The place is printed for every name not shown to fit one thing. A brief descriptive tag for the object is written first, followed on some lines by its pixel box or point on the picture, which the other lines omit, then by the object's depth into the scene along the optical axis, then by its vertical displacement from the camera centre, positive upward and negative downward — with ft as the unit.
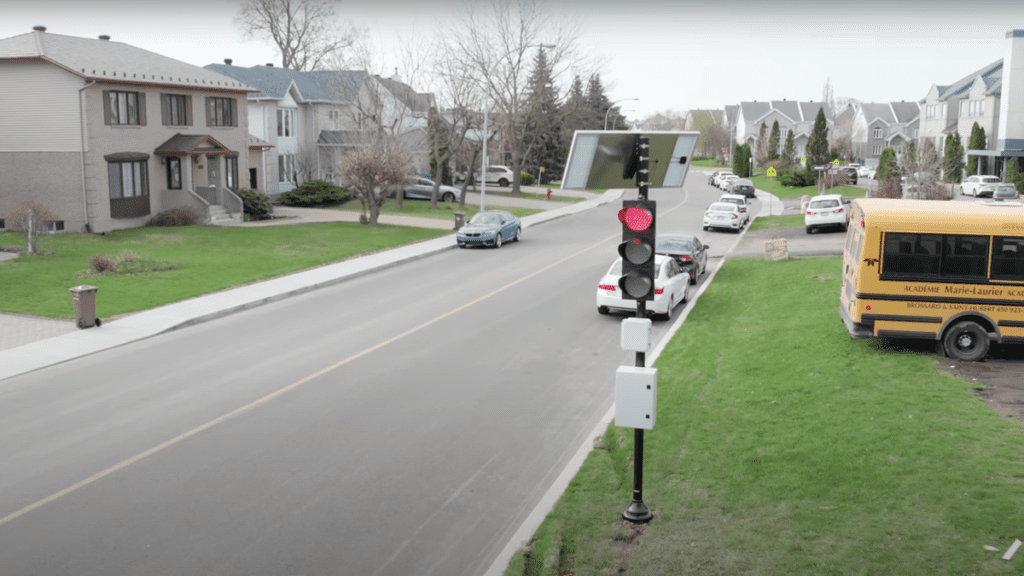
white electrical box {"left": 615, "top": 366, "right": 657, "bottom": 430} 27.17 -6.75
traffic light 26.96 -2.16
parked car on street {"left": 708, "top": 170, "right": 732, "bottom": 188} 262.88 +0.82
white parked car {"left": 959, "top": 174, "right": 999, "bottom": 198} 189.88 -1.00
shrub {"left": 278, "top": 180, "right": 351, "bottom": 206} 167.32 -3.46
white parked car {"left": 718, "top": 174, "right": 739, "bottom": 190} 219.82 -0.60
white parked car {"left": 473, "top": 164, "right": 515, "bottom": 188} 238.85 +0.88
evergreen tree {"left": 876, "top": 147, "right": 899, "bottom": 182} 169.45 +3.45
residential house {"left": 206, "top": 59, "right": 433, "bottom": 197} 169.27 +12.34
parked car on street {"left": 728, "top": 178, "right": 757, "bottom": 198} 205.36 -1.92
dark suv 234.79 +2.08
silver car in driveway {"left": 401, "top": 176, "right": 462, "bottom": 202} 187.52 -2.82
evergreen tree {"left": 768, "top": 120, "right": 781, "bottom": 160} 339.77 +14.02
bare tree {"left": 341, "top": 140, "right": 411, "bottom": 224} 126.00 +0.82
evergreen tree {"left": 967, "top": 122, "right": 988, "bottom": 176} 235.20 +11.38
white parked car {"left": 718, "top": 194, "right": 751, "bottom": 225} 137.18 -3.52
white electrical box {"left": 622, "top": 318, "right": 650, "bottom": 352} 27.12 -4.84
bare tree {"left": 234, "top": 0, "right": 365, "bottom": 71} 257.55 +44.59
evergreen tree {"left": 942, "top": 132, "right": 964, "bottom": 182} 206.22 +5.15
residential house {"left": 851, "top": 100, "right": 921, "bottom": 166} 446.19 +29.12
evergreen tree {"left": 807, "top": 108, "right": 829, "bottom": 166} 261.07 +10.80
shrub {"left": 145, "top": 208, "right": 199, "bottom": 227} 125.29 -6.14
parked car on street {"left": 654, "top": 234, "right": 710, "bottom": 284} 79.10 -6.50
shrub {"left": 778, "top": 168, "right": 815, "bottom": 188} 243.40 +0.61
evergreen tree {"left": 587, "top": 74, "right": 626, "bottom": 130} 296.71 +27.04
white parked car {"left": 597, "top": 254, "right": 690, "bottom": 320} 63.67 -8.36
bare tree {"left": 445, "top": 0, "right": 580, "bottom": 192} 175.32 +22.39
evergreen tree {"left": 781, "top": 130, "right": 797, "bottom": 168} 310.45 +9.27
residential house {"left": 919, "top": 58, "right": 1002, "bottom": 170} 241.35 +23.09
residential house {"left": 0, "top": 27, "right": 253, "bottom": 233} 114.52 +5.58
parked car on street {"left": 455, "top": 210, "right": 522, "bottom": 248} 110.63 -6.68
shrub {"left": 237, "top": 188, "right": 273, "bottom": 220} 139.33 -4.43
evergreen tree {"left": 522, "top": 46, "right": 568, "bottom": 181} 203.36 +14.06
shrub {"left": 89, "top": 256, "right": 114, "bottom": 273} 81.51 -8.27
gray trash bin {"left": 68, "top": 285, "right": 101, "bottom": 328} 58.75 -8.68
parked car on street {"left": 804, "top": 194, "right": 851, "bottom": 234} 116.98 -4.42
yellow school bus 46.52 -5.19
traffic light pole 27.63 -8.65
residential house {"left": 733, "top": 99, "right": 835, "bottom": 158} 460.96 +33.14
